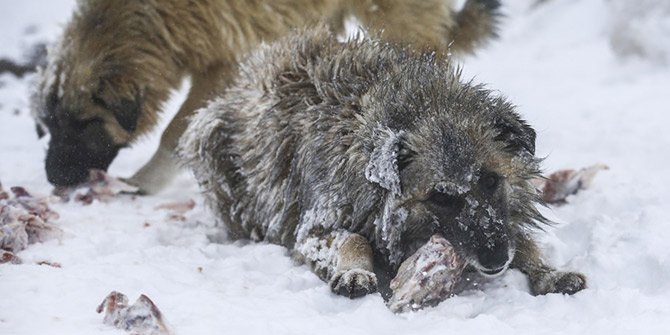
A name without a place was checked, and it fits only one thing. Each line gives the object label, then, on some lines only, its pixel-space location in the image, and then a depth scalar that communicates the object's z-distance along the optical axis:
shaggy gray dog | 7.25
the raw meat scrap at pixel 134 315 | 5.98
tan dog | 12.25
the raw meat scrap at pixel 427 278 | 6.81
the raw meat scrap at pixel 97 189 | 11.39
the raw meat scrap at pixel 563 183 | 10.09
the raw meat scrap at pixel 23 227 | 8.42
